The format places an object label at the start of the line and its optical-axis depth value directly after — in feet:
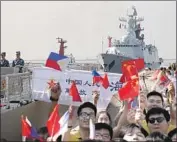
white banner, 28.07
